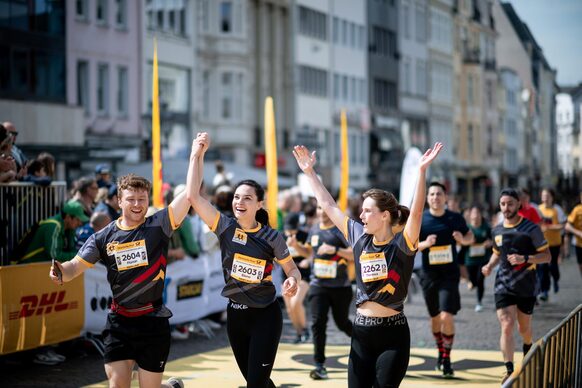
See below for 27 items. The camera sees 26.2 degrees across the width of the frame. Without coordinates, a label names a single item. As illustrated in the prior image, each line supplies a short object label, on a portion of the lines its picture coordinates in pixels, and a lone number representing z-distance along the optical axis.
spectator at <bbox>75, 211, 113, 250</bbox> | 14.27
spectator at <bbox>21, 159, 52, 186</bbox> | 14.48
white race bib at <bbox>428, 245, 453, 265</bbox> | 13.36
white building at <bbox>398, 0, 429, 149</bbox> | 72.75
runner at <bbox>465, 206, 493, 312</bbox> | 21.20
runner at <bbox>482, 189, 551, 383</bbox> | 12.62
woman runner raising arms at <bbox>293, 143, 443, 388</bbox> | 8.47
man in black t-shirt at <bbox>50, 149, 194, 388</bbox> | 8.68
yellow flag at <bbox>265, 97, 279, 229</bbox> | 17.00
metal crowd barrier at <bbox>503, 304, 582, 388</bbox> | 6.63
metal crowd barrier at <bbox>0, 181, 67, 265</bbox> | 13.89
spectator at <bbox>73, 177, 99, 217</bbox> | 15.02
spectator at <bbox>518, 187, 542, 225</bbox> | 17.28
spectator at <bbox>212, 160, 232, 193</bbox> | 21.39
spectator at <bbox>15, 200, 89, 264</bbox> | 13.92
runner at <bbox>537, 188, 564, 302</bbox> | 22.08
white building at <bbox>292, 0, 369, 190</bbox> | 56.22
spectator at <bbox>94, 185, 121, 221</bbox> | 14.97
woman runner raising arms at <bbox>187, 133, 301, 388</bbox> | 9.09
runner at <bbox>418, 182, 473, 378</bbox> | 13.25
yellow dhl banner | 12.71
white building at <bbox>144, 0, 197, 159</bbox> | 42.19
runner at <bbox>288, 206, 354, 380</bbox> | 13.48
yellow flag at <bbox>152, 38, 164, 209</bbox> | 15.40
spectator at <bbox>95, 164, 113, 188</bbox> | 16.84
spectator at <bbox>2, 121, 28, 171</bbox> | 13.96
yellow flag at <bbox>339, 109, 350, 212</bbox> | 20.94
